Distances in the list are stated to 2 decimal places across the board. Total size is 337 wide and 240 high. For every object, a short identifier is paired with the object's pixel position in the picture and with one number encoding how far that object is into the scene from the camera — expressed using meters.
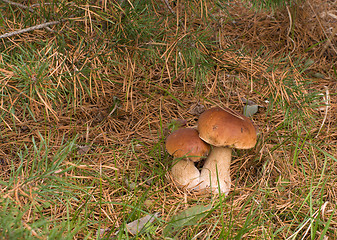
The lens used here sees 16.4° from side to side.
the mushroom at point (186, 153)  1.57
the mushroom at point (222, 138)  1.55
